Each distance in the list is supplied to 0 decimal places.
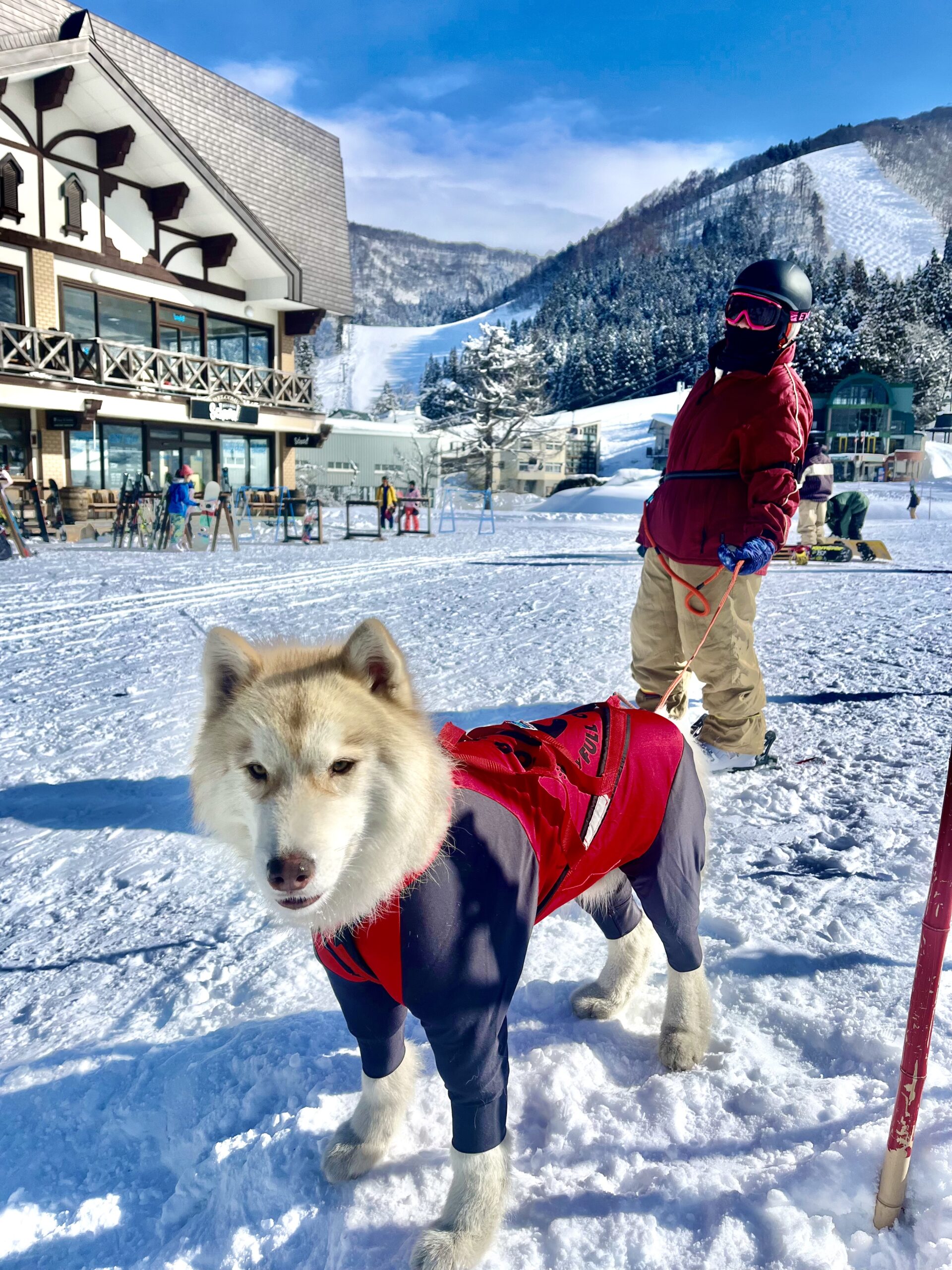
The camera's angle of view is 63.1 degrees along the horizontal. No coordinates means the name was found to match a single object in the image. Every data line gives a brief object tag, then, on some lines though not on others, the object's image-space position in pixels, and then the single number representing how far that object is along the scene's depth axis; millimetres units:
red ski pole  1405
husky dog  1512
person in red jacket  3303
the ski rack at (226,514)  14766
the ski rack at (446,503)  21478
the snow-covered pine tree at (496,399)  46656
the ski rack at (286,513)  17469
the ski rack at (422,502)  19170
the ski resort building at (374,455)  47625
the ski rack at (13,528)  12633
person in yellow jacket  20594
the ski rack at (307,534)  16094
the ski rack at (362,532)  17547
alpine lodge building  17500
